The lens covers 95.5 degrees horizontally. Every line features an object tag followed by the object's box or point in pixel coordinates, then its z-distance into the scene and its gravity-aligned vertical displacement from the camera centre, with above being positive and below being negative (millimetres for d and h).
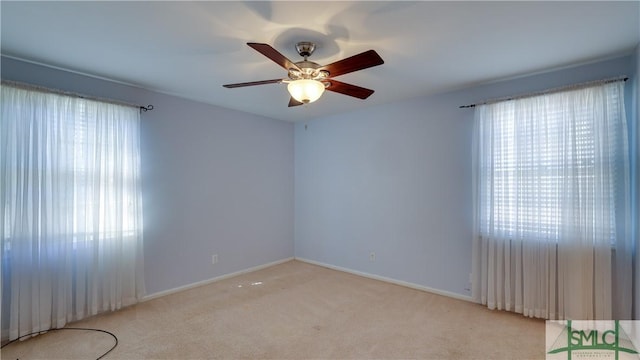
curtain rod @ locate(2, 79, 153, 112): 2502 +849
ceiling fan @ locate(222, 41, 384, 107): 1833 +771
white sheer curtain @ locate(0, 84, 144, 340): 2512 -260
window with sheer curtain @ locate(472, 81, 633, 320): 2555 -246
